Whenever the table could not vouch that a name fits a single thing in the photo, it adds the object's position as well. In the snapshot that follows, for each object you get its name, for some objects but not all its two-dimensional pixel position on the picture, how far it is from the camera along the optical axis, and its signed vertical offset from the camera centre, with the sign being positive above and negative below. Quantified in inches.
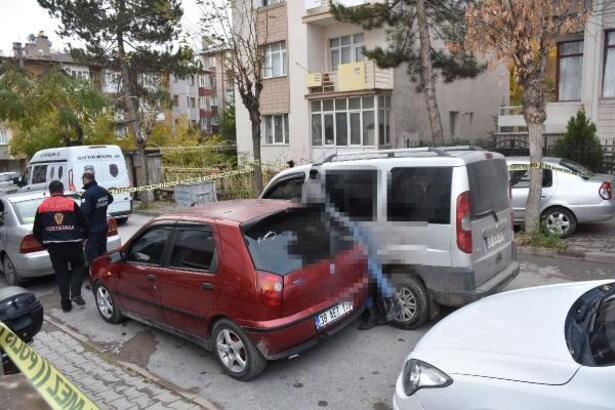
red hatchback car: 160.9 -49.3
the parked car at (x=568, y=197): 327.9 -45.0
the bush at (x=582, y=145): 525.7 -16.3
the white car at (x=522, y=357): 90.4 -46.5
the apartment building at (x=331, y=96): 789.9 +66.2
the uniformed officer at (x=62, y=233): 247.9 -45.6
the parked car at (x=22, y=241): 286.5 -58.9
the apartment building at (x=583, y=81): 602.9 +63.7
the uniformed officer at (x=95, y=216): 283.0 -43.1
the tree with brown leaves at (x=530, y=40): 293.3 +56.2
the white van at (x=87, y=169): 501.0 -28.5
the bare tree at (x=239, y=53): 458.0 +78.8
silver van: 185.5 -33.4
